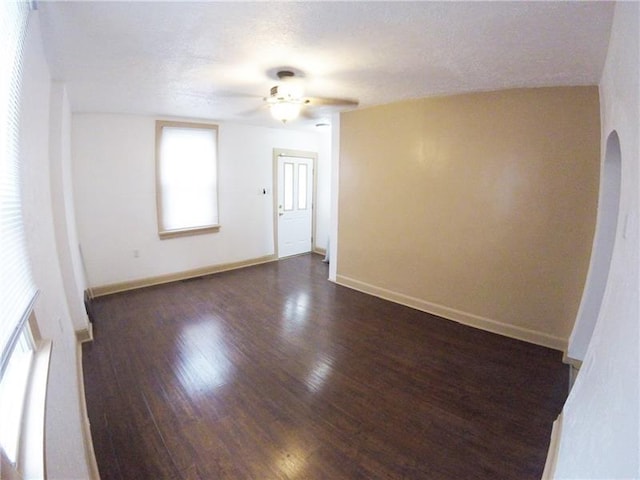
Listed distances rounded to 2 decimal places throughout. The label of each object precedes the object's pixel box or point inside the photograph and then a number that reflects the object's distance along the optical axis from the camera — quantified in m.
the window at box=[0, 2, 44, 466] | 0.89
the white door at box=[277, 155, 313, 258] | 5.76
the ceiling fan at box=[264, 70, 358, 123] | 2.50
